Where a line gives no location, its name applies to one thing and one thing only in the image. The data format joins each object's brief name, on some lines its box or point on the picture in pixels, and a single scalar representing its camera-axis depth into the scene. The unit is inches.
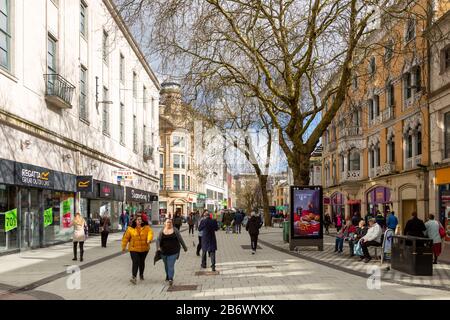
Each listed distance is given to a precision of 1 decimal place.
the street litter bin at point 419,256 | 507.2
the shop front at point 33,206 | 740.0
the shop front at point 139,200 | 1610.5
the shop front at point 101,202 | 1210.8
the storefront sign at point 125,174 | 1031.6
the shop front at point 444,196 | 970.1
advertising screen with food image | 803.4
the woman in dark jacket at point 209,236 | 561.9
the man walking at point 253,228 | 796.0
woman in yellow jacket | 464.1
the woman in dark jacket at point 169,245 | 459.5
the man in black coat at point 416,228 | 633.0
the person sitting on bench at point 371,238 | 647.8
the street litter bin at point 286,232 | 999.0
